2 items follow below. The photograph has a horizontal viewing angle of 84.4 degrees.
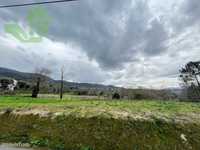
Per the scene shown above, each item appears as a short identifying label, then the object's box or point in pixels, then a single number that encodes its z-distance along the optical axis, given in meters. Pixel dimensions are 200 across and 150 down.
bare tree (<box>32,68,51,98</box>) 31.03
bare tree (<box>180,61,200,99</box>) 22.67
